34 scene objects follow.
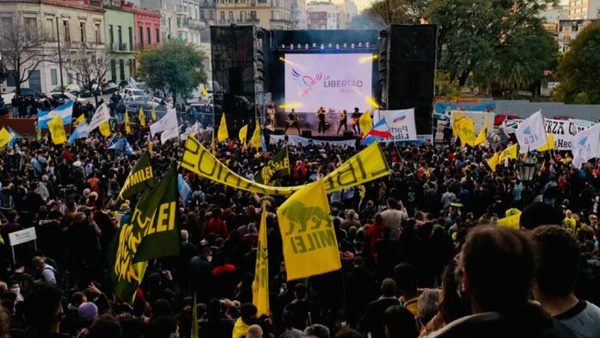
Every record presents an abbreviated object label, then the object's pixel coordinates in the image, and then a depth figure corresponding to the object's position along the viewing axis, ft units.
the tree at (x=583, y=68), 131.34
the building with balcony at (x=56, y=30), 154.51
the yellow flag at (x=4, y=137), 56.34
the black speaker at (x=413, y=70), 87.35
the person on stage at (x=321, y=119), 92.58
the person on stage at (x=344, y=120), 91.45
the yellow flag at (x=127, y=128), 77.17
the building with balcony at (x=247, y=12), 369.30
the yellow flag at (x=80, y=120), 67.30
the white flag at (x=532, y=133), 49.08
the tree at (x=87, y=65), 156.76
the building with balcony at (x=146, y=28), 214.07
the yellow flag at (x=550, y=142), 53.98
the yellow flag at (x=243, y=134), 66.69
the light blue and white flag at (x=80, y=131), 63.93
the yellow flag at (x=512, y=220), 23.74
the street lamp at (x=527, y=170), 39.83
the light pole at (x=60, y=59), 141.85
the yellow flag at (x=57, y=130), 60.80
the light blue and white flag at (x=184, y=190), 42.35
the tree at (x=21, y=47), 137.80
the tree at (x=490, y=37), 140.97
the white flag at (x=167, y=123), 58.70
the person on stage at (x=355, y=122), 91.09
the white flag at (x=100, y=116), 63.62
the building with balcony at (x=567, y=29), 340.18
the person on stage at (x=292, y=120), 93.48
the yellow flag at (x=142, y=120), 85.20
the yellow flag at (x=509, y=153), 50.85
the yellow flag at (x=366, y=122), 71.82
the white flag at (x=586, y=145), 45.85
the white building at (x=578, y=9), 488.19
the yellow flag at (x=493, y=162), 49.19
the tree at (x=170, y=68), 161.48
